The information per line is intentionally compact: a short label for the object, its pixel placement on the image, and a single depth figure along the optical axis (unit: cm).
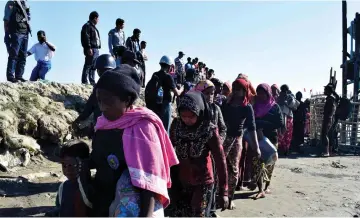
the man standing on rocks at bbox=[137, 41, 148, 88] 1041
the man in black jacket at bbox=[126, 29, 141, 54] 1048
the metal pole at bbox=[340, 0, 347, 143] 1608
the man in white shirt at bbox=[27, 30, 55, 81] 869
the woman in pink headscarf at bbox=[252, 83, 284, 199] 662
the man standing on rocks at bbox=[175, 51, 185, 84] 1488
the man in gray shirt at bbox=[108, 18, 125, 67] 960
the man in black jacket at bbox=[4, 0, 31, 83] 741
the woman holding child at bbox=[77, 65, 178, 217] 193
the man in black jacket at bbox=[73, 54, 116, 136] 466
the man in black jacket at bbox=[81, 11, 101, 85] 870
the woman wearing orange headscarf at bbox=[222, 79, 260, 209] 562
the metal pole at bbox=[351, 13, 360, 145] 1515
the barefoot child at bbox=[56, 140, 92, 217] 211
